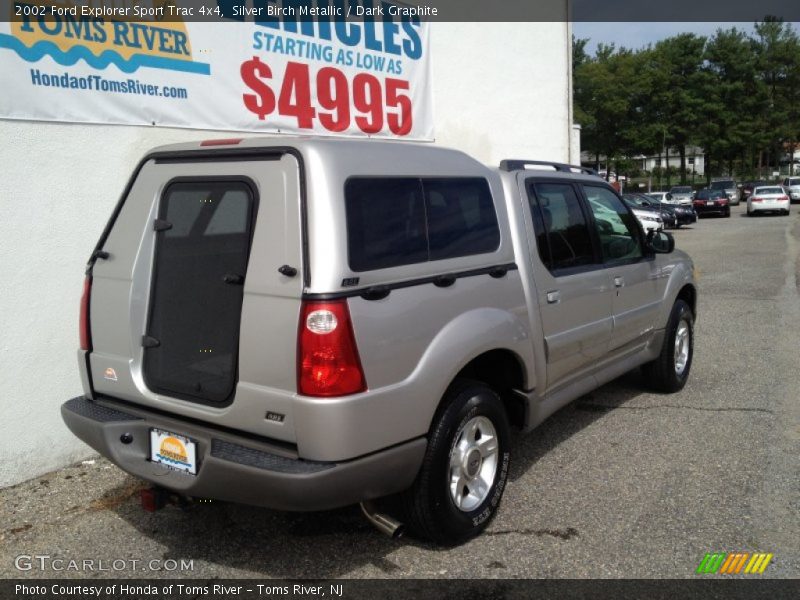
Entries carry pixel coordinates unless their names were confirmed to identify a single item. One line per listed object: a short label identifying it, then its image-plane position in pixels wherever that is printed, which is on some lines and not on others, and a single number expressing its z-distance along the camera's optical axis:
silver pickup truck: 2.98
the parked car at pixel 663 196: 32.53
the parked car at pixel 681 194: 32.49
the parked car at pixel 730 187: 41.42
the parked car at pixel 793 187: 41.75
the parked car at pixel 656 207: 26.51
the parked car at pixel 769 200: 32.41
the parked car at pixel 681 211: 28.45
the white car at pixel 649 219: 23.09
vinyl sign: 4.75
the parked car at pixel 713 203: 33.72
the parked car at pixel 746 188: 48.65
